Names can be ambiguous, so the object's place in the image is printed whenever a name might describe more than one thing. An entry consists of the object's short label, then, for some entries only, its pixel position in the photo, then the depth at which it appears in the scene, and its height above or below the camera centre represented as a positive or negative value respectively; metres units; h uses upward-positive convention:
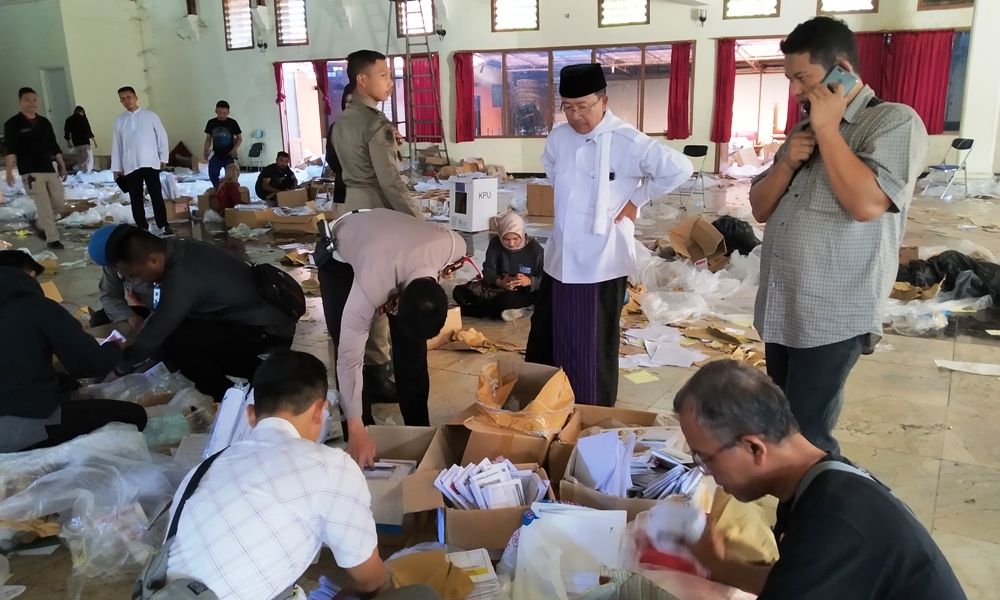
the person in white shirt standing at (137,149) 7.24 -0.30
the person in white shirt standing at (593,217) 2.63 -0.41
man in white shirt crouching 1.40 -0.77
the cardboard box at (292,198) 8.90 -1.02
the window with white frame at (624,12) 13.00 +1.72
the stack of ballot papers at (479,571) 1.83 -1.19
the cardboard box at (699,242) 5.75 -1.10
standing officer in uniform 3.33 -0.21
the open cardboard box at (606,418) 2.52 -1.09
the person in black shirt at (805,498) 1.01 -0.58
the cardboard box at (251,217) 8.21 -1.13
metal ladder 14.14 +0.66
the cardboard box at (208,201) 9.18 -1.05
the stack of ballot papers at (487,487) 2.09 -1.09
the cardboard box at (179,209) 8.91 -1.12
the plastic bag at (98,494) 2.15 -1.18
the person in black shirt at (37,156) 6.95 -0.33
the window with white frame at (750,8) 12.20 +1.63
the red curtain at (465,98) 14.23 +0.27
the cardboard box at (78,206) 9.27 -1.09
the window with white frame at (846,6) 11.83 +1.58
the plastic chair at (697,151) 11.85 -0.75
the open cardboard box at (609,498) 2.03 -1.10
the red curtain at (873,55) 11.84 +0.77
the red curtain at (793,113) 12.88 -0.16
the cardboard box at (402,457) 2.12 -1.13
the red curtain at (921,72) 11.55 +0.47
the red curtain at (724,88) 12.55 +0.30
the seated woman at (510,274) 4.57 -1.04
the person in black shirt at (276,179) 9.81 -0.85
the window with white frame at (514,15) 13.63 +1.81
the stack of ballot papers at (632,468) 2.10 -1.07
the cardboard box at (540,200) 9.29 -1.16
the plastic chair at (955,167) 10.40 -0.97
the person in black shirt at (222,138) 9.89 -0.28
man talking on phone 1.69 -0.29
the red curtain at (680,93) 12.91 +0.24
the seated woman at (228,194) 9.03 -0.95
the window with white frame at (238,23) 16.19 +2.10
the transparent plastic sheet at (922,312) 4.32 -1.30
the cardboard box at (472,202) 8.06 -1.03
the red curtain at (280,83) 15.91 +0.73
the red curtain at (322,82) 15.53 +0.71
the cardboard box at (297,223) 7.88 -1.17
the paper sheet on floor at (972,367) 3.59 -1.34
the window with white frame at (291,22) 15.51 +2.01
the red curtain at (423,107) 14.64 +0.12
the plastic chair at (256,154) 16.36 -0.84
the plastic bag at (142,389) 3.33 -1.26
